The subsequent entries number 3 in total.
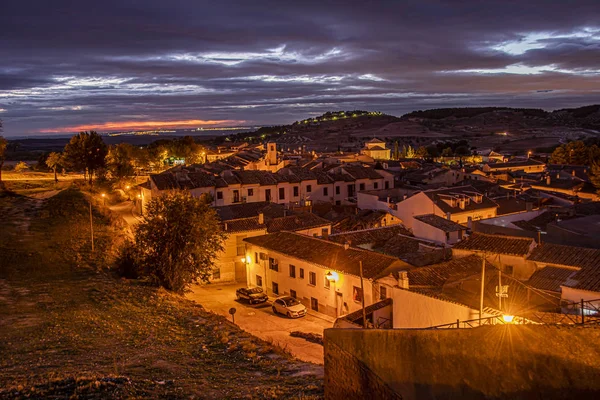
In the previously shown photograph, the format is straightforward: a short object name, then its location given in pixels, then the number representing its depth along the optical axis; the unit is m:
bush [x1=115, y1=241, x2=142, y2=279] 25.25
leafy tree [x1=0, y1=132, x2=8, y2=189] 42.45
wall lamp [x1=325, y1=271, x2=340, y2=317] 23.05
